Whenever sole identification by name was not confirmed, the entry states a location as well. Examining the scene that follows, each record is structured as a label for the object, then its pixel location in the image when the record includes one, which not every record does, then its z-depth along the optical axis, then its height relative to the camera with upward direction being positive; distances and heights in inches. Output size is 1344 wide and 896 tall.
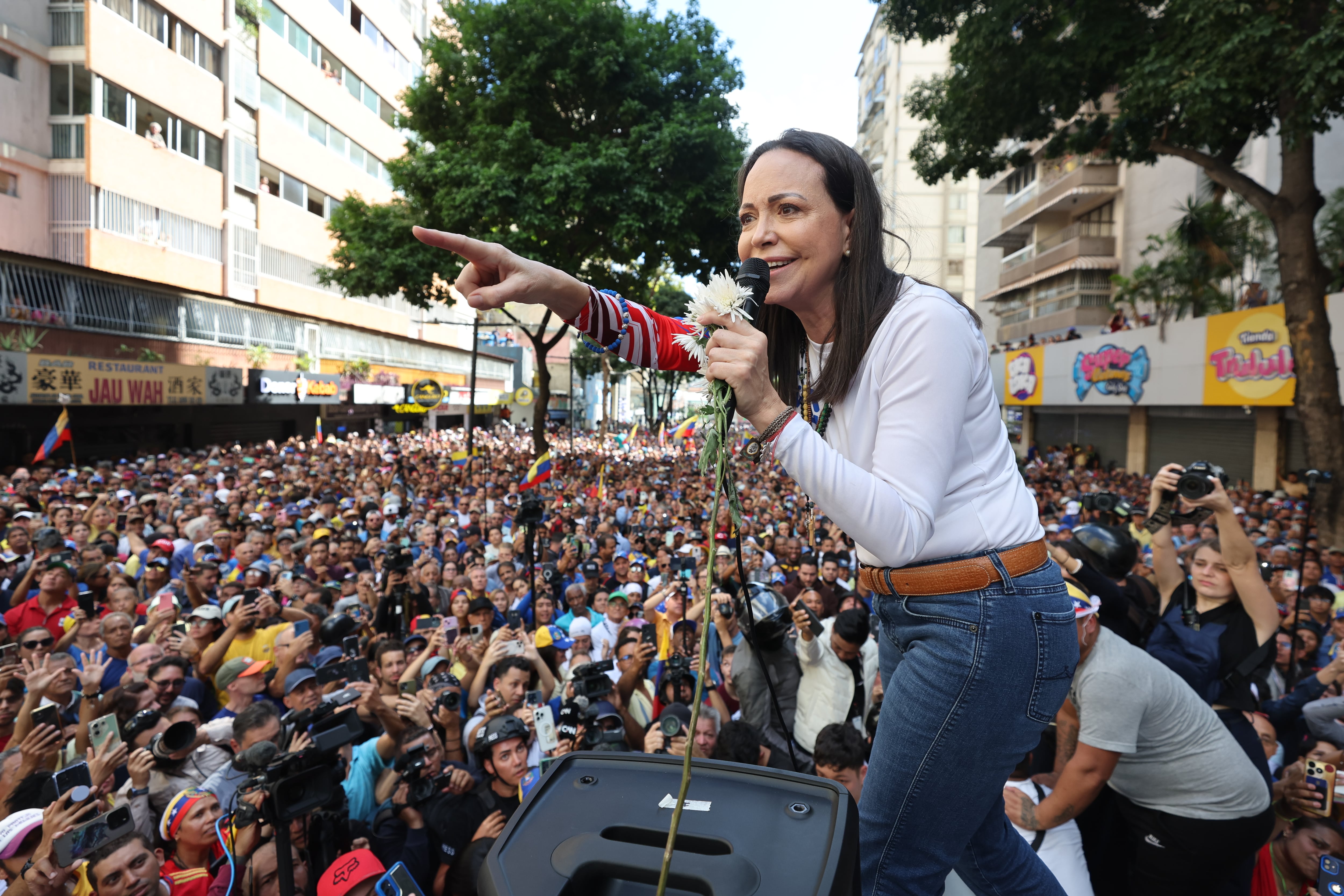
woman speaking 48.8 -4.4
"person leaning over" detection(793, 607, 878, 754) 195.8 -64.1
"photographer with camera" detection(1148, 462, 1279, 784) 147.5 -39.1
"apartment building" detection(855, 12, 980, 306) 2066.9 +629.6
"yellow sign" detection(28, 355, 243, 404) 687.7 +23.9
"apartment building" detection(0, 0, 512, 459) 797.2 +285.4
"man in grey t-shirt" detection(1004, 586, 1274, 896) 108.0 -48.2
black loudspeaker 45.7 -26.0
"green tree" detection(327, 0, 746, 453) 600.7 +213.1
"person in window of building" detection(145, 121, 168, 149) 909.8 +312.9
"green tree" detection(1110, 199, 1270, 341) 803.4 +184.8
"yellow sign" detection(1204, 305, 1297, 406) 628.7 +64.5
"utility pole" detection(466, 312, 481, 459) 779.4 +4.9
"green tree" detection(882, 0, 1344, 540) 369.1 +183.5
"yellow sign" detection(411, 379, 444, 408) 857.5 +22.3
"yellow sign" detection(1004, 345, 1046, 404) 1130.0 +79.9
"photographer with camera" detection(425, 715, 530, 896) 160.1 -84.6
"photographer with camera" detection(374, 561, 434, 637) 285.7 -72.2
